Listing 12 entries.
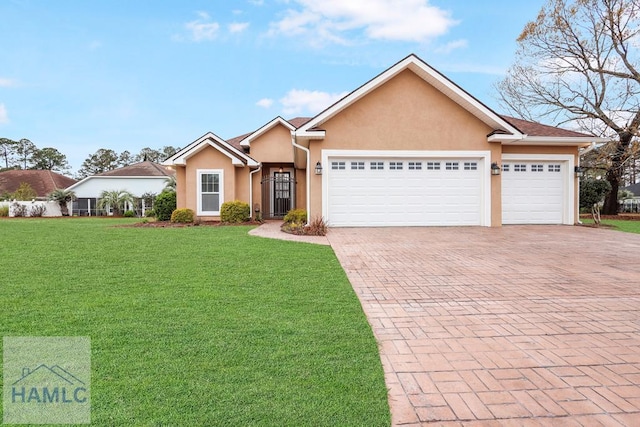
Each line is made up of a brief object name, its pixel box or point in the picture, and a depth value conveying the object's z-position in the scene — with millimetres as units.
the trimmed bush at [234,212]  16094
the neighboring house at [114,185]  29719
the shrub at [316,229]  11414
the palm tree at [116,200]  26906
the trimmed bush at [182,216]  15867
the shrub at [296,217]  14234
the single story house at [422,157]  13219
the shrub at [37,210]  25797
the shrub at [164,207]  17484
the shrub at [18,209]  25328
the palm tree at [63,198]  27531
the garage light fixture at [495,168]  13395
